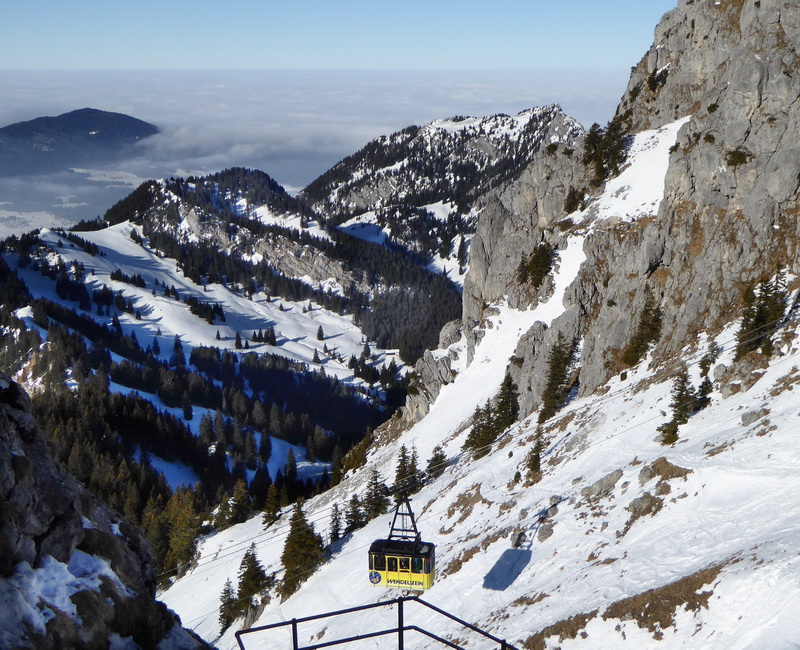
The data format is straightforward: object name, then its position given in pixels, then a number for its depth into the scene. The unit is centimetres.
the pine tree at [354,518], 5000
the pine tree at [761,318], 3716
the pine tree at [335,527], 4909
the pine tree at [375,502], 5072
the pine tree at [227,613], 4541
